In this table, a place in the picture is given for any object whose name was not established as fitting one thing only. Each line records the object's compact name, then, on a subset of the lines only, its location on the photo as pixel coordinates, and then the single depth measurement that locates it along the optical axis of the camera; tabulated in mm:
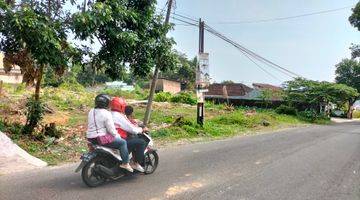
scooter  7664
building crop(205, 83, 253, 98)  53156
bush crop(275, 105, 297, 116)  39594
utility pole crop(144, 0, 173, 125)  17464
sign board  20875
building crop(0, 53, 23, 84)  44469
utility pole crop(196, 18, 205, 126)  20469
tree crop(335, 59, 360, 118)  60350
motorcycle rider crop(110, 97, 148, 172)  8227
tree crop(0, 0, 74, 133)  9078
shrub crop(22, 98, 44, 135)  12859
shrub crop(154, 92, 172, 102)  38703
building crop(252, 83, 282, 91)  62806
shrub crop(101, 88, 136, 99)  39084
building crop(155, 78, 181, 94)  58247
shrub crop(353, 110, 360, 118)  68400
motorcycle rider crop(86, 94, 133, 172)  7883
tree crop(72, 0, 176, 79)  10320
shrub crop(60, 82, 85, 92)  36375
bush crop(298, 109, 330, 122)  39441
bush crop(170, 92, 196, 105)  37812
